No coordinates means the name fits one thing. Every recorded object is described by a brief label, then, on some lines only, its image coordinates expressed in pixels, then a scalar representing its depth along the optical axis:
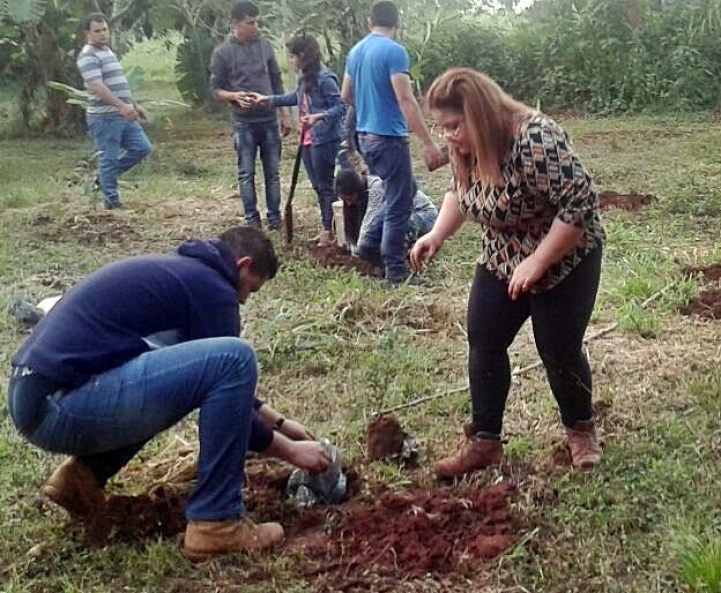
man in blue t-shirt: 6.83
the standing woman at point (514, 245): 3.60
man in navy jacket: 3.38
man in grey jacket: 8.67
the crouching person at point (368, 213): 7.46
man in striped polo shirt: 9.48
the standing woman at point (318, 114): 7.88
